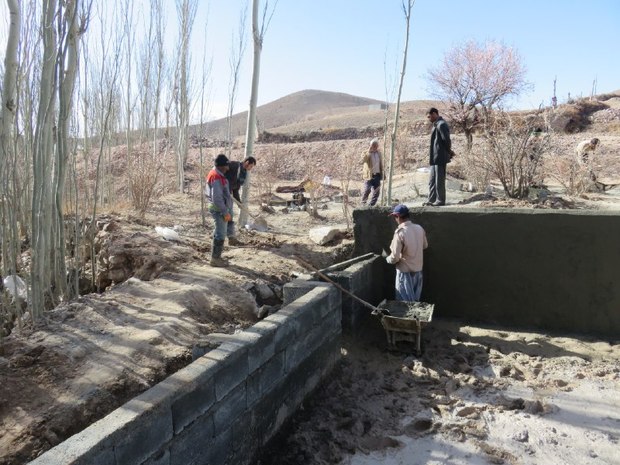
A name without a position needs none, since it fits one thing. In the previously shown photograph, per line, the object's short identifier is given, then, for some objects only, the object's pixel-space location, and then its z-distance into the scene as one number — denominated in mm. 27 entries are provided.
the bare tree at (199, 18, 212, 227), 8106
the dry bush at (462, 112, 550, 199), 7828
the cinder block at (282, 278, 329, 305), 4105
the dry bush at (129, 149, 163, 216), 8453
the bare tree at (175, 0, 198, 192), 13938
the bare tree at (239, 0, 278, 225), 7230
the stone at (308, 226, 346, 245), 6770
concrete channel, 2332
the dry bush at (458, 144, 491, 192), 9414
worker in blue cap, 4848
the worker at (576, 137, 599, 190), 9615
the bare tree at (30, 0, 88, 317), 3469
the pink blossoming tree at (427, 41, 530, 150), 23109
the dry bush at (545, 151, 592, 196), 9578
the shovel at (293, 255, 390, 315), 4266
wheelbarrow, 4289
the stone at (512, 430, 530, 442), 3182
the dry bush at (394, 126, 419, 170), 19281
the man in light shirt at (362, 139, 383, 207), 8578
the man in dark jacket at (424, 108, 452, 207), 6793
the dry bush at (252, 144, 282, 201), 11851
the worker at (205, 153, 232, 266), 5473
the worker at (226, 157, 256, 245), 6543
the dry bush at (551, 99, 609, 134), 25609
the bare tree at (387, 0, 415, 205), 7867
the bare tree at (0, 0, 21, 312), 3250
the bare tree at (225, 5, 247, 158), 10383
